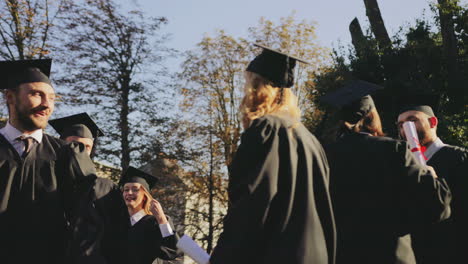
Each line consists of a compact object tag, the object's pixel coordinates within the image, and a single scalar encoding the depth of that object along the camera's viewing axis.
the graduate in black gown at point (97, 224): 3.30
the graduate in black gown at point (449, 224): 4.18
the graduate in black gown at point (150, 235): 6.14
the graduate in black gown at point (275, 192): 2.45
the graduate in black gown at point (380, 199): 3.29
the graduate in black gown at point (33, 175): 3.03
